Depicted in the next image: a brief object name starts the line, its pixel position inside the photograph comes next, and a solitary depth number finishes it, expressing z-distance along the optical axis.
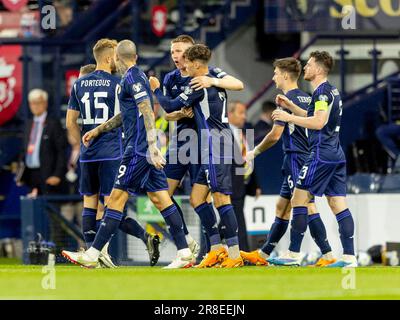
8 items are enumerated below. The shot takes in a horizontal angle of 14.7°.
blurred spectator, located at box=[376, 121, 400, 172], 21.14
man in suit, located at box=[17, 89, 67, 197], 21.17
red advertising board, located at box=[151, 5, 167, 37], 24.61
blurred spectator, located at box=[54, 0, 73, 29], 25.06
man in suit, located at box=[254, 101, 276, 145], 20.84
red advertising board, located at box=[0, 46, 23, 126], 23.59
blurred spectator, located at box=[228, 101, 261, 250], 18.69
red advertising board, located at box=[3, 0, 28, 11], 23.94
